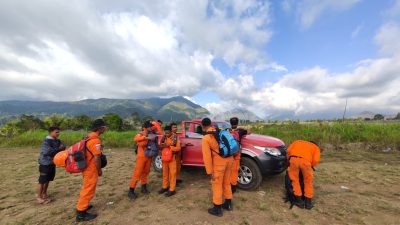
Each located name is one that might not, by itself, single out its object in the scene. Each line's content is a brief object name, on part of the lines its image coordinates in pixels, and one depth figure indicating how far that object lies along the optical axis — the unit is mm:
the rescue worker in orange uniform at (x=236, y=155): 4980
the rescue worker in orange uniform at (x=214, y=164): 4184
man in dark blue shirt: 5113
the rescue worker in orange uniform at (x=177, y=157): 5824
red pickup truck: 5246
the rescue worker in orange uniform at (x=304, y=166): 4469
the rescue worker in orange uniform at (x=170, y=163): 5395
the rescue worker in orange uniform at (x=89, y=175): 4156
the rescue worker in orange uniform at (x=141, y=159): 5250
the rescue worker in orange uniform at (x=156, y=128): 6373
